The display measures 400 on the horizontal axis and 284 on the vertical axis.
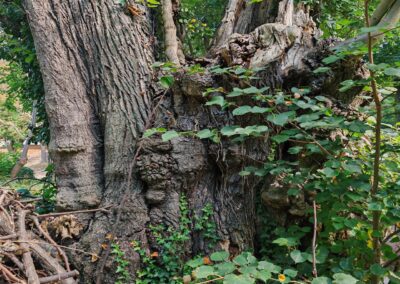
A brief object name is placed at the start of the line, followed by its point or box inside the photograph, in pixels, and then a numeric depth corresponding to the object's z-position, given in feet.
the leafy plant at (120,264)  7.00
